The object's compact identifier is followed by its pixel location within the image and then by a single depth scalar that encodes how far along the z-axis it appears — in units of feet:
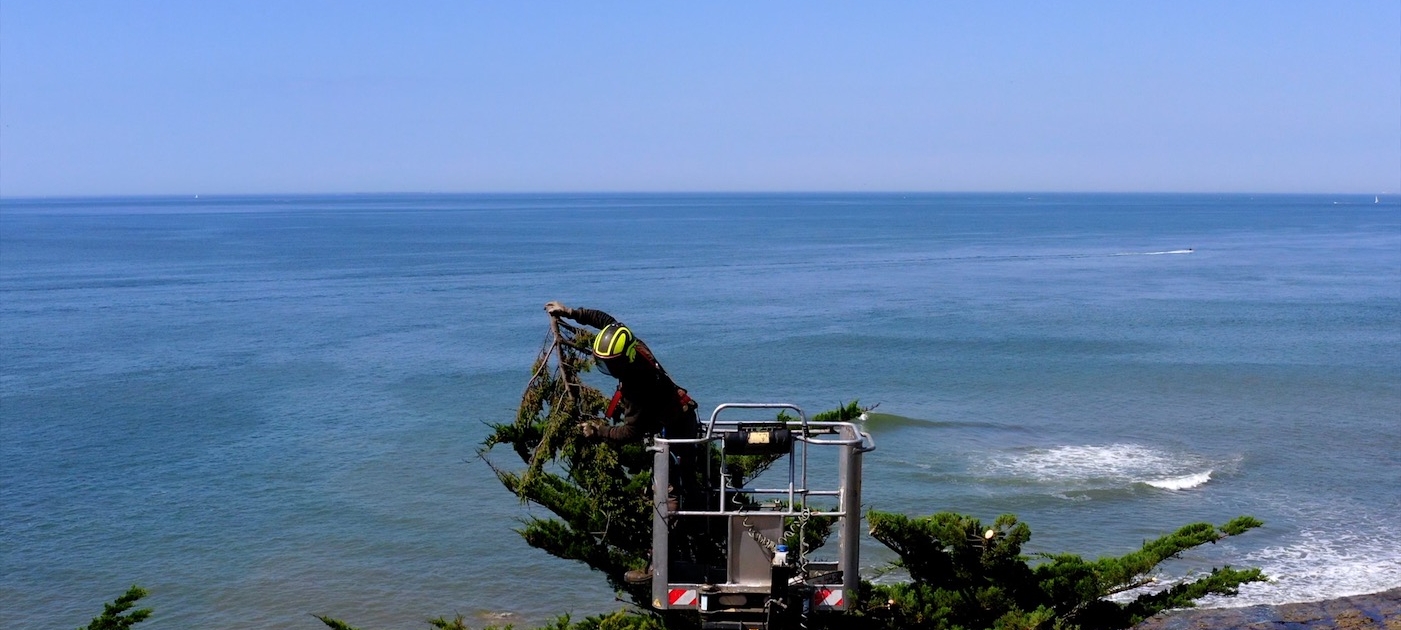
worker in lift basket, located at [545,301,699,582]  25.23
